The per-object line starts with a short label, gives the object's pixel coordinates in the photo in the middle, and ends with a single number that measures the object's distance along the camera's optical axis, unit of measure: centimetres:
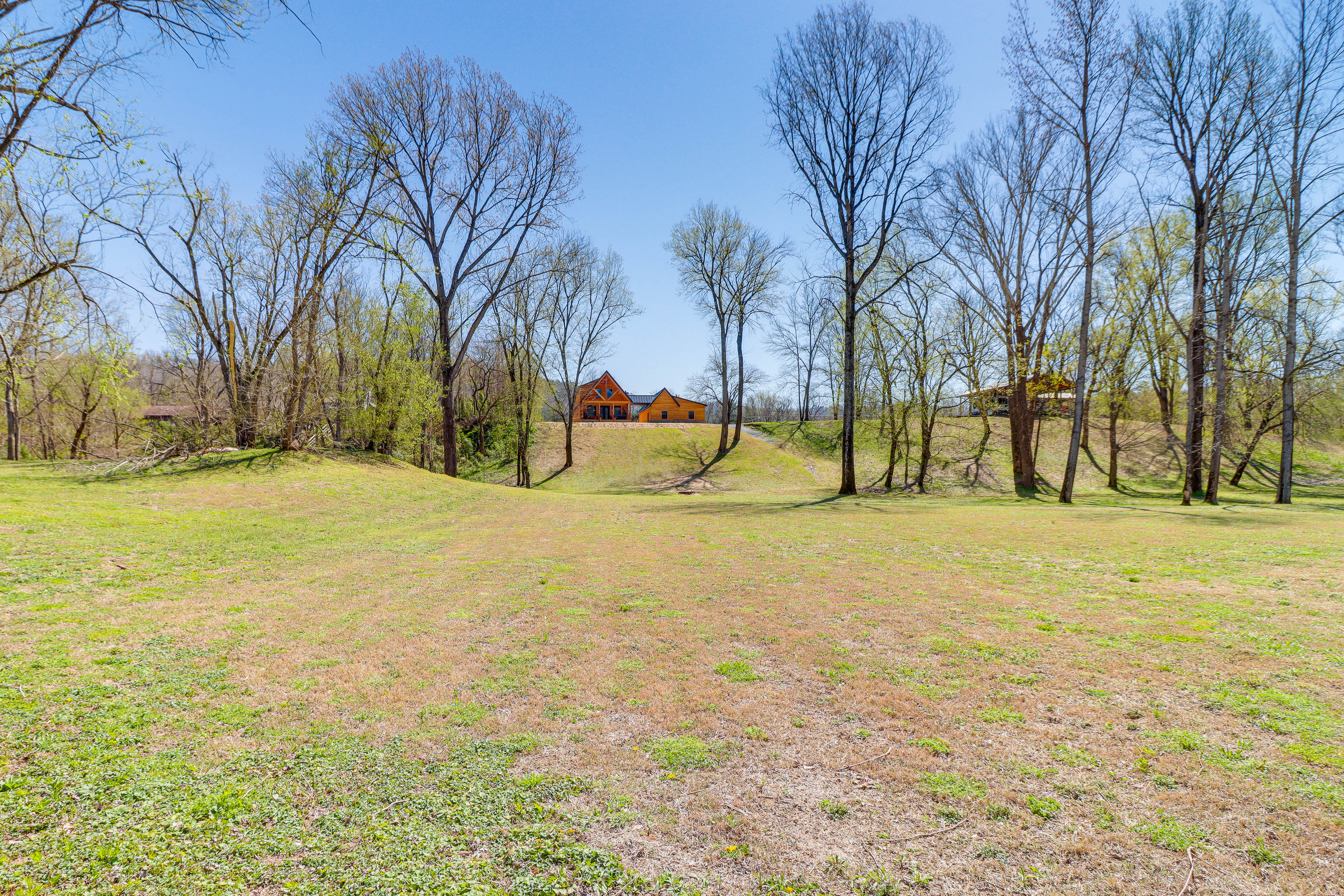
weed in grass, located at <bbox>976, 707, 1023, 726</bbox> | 362
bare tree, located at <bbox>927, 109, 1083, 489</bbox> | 2058
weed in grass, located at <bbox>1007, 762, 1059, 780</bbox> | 300
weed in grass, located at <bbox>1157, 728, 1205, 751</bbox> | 319
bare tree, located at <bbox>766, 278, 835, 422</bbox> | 4225
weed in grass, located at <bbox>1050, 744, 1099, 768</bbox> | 311
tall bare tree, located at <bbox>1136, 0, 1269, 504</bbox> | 1562
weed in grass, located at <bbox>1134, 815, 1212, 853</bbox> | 245
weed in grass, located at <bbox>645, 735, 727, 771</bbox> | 320
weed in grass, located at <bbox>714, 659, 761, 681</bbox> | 441
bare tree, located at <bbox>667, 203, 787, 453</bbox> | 3434
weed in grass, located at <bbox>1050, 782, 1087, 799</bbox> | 283
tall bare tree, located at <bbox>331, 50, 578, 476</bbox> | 1917
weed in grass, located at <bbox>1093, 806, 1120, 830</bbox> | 258
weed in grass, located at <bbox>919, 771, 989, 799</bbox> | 286
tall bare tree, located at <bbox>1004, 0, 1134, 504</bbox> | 1636
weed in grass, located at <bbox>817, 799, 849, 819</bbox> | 276
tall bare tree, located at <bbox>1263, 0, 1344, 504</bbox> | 1548
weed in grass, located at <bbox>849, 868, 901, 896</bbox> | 225
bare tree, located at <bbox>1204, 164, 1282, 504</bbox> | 1636
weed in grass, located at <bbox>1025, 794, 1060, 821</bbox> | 269
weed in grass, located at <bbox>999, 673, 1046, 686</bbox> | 414
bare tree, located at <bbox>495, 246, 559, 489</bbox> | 3131
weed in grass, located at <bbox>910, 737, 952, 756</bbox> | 328
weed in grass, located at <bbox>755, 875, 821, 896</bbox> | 225
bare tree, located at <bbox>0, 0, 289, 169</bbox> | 585
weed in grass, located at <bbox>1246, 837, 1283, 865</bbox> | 231
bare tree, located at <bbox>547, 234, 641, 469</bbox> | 3170
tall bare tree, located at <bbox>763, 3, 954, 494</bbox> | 1819
